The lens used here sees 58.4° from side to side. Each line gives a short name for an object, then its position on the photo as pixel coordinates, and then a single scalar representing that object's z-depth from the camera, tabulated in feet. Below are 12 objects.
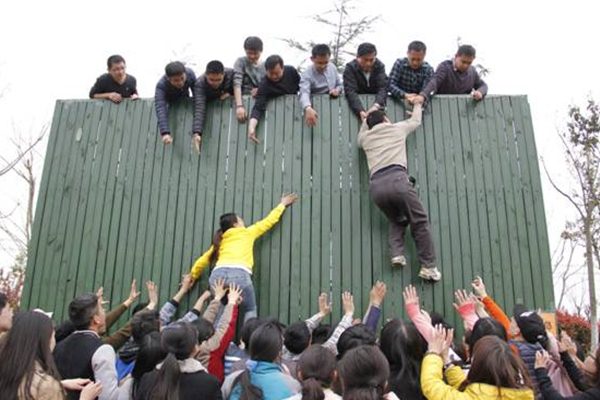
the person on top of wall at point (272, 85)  26.35
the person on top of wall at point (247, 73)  27.12
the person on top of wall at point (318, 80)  26.37
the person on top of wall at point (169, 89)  26.27
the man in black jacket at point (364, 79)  26.32
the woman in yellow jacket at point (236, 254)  21.84
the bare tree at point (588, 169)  54.49
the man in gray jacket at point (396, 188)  23.15
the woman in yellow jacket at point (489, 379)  11.32
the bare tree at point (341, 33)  64.49
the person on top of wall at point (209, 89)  26.04
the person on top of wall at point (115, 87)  28.40
